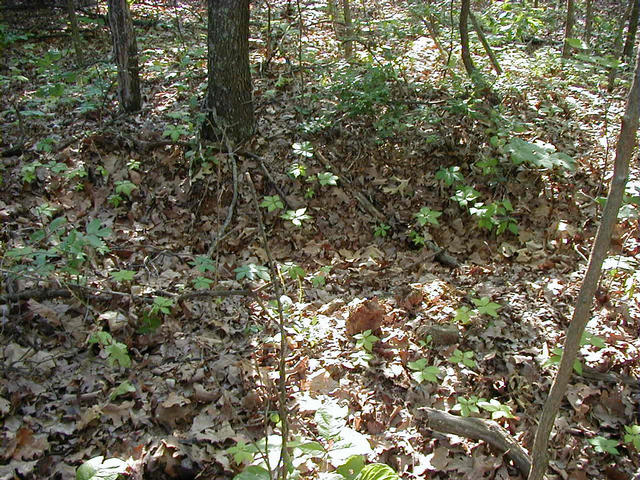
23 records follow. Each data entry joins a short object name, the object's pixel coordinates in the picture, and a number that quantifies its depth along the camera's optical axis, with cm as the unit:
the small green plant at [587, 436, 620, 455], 281
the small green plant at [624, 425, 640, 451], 282
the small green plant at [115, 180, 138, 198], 507
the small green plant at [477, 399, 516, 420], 298
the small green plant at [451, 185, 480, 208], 501
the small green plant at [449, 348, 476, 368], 341
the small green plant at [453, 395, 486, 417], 304
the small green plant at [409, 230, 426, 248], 512
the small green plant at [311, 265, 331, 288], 449
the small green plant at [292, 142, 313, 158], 546
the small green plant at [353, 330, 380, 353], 355
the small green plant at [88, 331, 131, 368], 310
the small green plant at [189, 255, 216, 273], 365
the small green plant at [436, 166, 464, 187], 510
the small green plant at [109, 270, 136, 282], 358
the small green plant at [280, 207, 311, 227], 454
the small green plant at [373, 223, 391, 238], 521
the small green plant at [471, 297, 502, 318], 365
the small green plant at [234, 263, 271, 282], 349
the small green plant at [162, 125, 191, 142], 543
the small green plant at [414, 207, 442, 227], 498
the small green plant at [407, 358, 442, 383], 326
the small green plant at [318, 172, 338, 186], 527
